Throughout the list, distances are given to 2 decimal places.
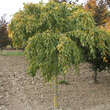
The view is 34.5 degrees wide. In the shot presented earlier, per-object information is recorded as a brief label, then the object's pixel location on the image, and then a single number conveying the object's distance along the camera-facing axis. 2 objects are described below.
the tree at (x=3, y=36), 19.28
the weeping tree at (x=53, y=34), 4.22
